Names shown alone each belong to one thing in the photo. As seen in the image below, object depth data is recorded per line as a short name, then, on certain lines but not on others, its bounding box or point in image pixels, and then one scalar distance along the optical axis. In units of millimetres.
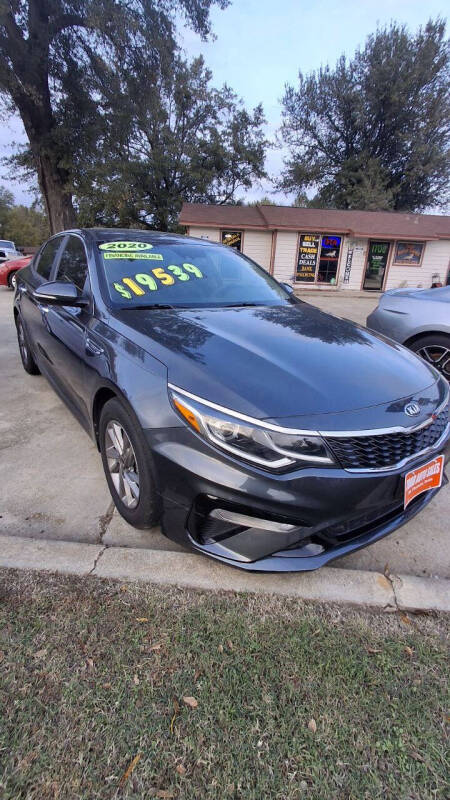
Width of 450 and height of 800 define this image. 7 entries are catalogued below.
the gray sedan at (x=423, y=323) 4301
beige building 18656
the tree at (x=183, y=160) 23078
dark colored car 1594
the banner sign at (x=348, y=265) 19355
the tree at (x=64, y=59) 11875
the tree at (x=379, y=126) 26297
